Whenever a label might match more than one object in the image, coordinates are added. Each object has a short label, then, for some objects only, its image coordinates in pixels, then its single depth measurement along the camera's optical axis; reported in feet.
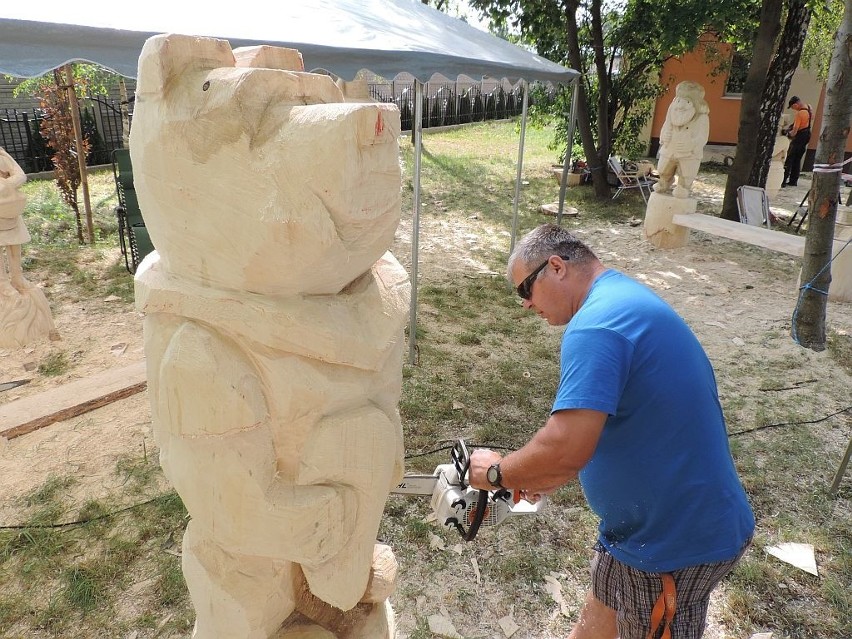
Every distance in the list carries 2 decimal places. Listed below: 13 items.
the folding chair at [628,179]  31.09
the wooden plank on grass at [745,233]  19.01
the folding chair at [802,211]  25.83
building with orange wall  45.12
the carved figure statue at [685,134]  22.79
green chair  18.56
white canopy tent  8.65
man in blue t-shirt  4.68
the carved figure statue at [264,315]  3.30
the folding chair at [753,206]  24.11
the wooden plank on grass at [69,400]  10.87
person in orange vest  33.83
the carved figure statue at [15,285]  13.79
